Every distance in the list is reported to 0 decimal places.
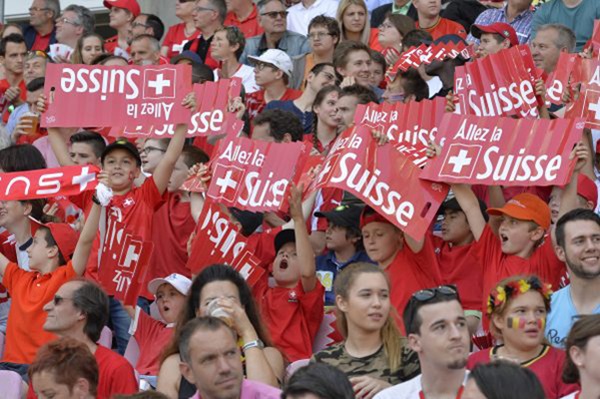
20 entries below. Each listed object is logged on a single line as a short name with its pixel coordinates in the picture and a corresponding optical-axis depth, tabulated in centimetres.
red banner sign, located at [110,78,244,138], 2044
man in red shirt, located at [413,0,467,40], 2639
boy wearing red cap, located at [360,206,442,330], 1714
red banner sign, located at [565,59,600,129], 1759
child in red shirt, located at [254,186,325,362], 1764
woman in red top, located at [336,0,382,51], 2677
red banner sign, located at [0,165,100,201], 1871
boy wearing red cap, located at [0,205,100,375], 1802
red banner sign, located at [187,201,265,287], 1819
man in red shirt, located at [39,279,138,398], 1661
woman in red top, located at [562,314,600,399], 1300
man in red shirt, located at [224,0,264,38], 3050
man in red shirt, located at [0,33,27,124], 2983
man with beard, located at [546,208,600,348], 1552
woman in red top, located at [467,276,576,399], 1434
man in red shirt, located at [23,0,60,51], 3291
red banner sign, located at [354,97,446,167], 1841
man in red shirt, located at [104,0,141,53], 3197
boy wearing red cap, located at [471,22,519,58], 2242
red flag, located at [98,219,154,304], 1850
